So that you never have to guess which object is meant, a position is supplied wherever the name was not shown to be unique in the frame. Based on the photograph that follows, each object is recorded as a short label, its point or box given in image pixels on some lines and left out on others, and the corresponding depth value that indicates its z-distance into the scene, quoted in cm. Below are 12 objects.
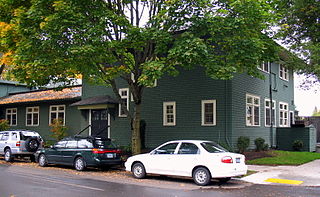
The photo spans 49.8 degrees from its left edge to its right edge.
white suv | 1856
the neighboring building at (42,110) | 2591
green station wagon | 1471
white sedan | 1130
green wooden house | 1880
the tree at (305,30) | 2214
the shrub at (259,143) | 2050
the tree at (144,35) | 1336
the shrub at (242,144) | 1850
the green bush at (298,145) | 2245
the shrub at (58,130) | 2464
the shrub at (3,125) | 2867
